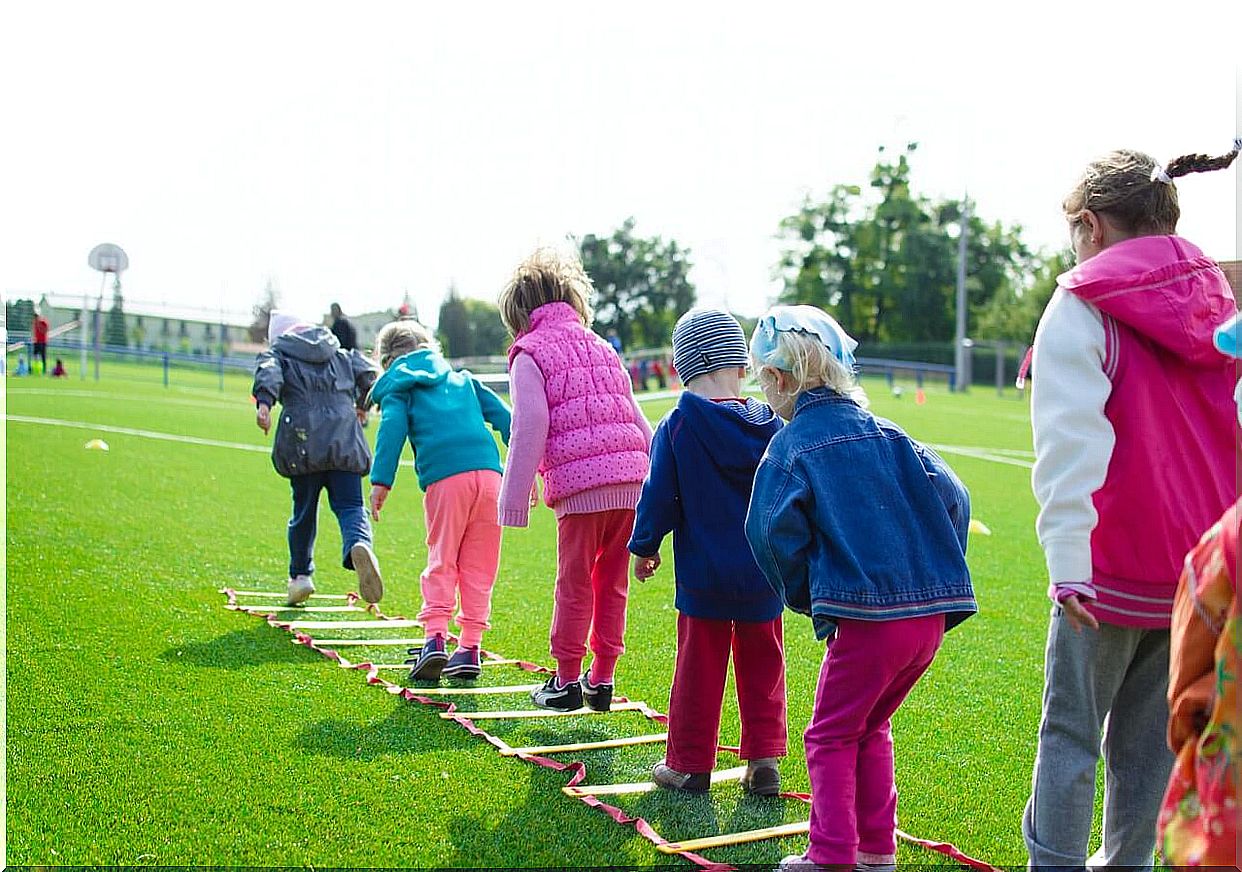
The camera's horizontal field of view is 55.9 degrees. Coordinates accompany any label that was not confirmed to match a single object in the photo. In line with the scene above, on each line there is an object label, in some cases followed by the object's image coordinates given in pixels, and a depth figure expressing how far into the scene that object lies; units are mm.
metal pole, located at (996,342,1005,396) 40525
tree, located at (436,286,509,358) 64125
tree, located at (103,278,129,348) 47219
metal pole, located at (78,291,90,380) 44531
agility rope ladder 3703
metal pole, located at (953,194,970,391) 43031
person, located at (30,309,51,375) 32812
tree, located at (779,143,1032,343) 65625
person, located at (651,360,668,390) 38938
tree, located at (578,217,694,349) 72688
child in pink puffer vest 5133
